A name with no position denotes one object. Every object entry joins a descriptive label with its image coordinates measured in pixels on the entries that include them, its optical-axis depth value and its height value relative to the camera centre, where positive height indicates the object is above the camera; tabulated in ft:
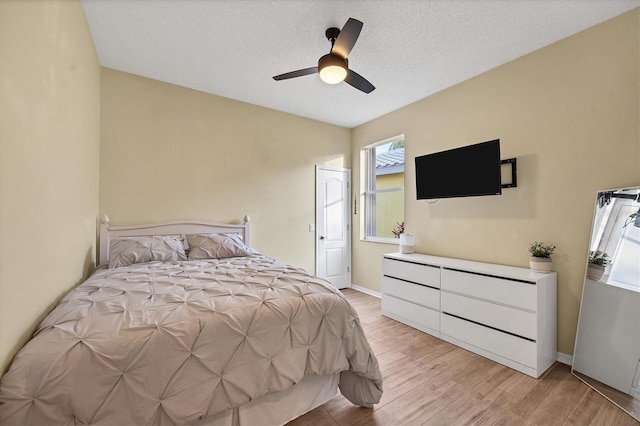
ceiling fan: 6.13 +3.92
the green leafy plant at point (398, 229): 13.15 -0.64
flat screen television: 8.75 +1.57
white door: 14.40 -0.50
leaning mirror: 6.14 -2.14
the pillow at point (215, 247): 9.57 -1.13
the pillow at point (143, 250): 8.30 -1.11
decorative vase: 11.42 -1.12
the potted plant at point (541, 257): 7.82 -1.18
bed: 3.31 -1.99
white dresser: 7.22 -2.74
